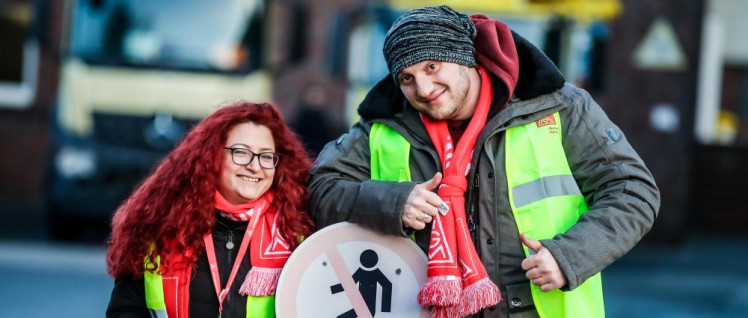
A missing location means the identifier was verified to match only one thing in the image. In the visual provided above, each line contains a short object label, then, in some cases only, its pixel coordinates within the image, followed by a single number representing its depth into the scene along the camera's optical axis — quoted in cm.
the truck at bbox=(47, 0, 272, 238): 1895
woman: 659
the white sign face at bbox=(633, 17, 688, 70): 2510
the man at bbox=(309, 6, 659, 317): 631
